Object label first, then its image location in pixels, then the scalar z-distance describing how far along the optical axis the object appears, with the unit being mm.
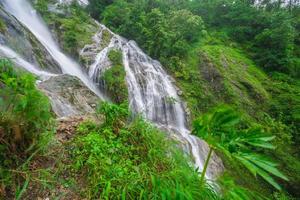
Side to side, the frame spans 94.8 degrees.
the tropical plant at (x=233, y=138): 826
